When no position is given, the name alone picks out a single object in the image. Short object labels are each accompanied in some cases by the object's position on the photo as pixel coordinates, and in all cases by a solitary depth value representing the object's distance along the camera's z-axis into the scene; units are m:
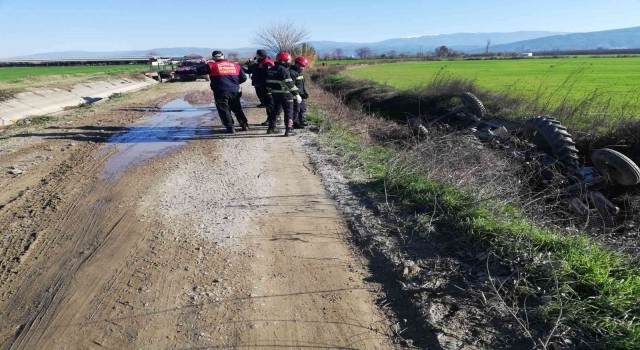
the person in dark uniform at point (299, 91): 10.07
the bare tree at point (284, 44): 42.03
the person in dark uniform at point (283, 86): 9.59
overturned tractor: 5.67
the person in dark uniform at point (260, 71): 11.32
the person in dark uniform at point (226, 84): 9.77
